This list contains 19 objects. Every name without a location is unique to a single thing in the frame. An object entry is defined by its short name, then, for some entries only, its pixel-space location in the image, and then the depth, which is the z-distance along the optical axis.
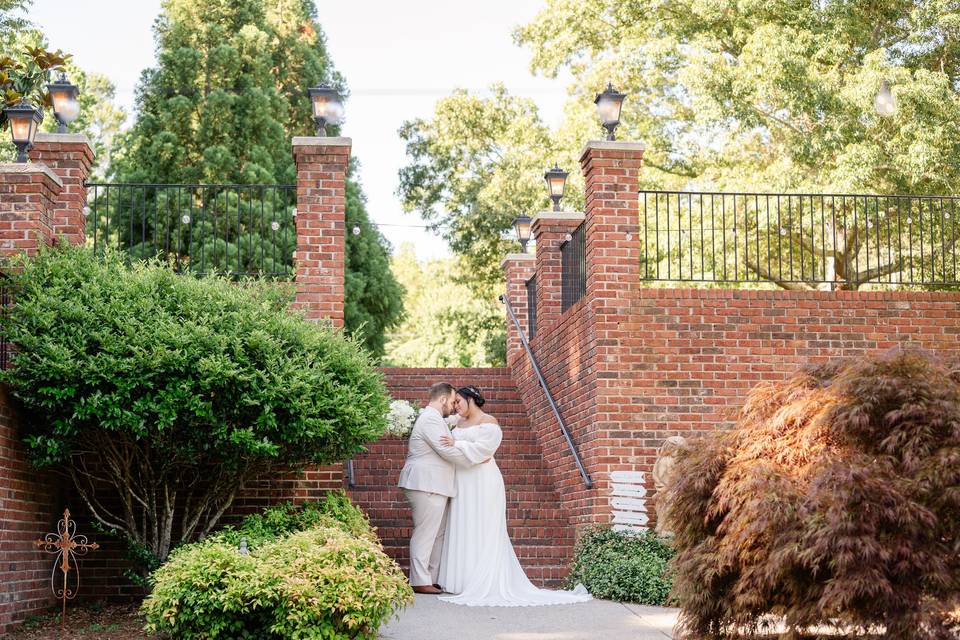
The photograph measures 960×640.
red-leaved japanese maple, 5.26
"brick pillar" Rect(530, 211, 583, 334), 13.51
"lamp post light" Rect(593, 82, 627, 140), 10.36
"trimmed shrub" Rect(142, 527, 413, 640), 6.30
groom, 9.60
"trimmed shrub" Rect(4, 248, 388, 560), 7.60
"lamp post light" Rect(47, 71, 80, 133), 9.98
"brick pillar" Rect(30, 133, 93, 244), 10.10
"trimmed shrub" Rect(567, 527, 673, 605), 8.83
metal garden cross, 7.28
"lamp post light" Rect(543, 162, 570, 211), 14.23
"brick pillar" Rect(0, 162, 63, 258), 8.73
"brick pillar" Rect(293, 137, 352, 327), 10.08
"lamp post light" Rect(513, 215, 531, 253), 16.75
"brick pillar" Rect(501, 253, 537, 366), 16.20
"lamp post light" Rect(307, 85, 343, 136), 10.06
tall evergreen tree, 23.45
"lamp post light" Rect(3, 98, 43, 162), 9.45
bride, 9.16
